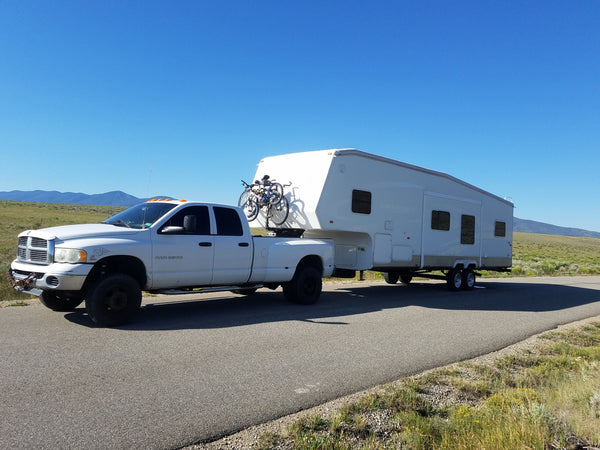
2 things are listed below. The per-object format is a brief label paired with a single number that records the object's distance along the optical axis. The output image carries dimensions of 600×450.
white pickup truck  7.33
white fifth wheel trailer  11.44
